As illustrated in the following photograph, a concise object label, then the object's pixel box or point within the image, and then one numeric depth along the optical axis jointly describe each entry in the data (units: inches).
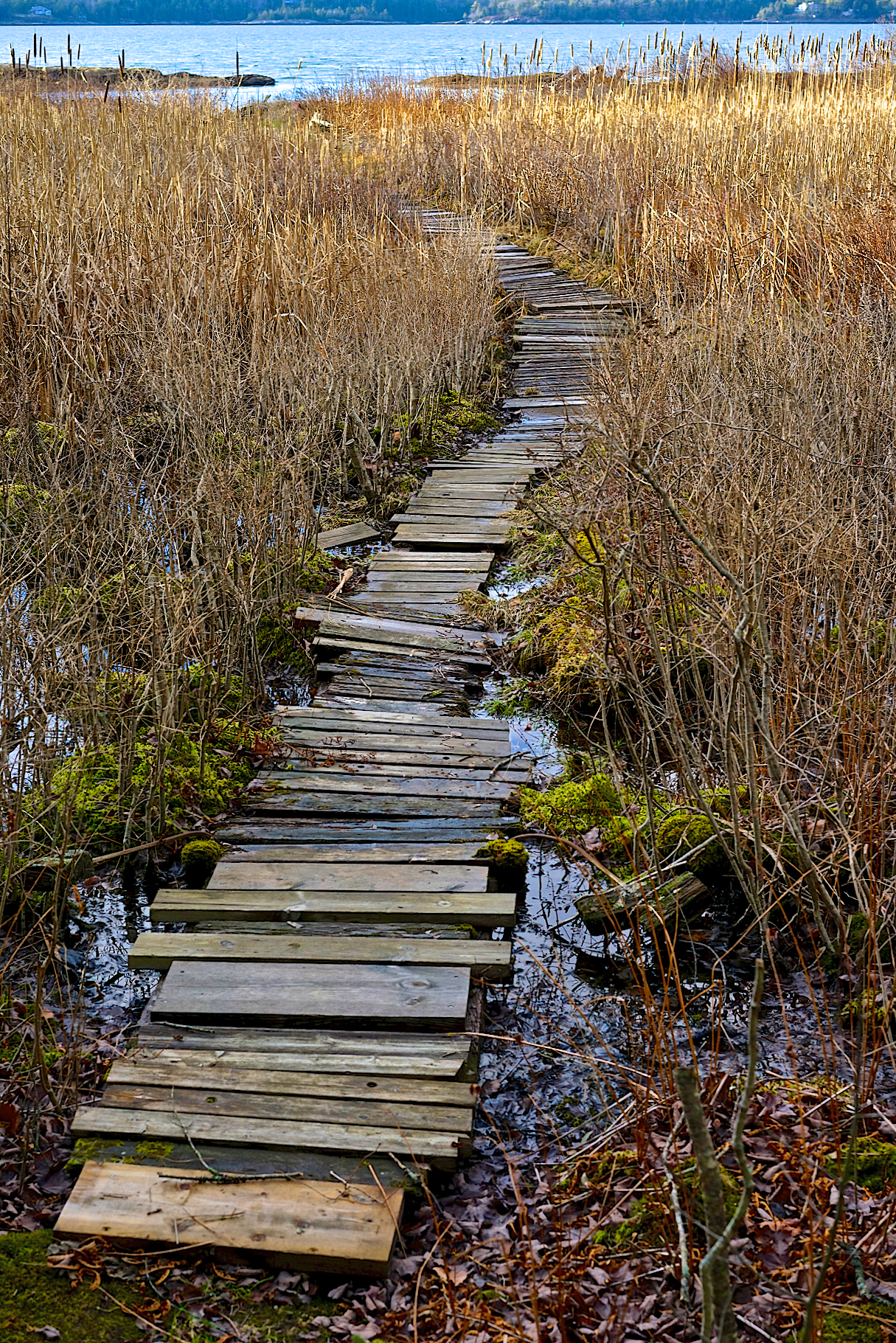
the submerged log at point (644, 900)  120.6
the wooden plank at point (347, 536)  239.8
